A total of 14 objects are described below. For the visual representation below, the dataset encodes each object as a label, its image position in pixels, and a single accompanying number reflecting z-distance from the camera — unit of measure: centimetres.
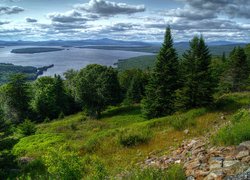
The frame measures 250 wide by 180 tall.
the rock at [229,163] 454
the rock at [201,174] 438
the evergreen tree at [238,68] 3483
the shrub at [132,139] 1040
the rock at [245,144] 523
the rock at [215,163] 459
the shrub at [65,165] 539
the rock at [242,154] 482
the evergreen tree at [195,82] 1869
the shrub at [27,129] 2011
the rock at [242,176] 371
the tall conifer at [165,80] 2279
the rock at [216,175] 405
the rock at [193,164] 489
